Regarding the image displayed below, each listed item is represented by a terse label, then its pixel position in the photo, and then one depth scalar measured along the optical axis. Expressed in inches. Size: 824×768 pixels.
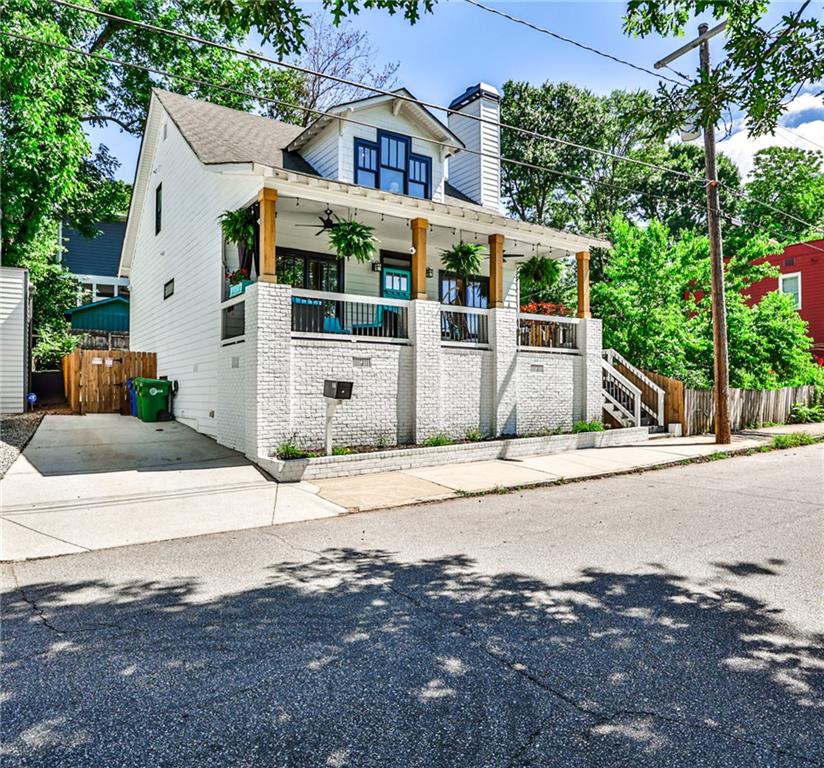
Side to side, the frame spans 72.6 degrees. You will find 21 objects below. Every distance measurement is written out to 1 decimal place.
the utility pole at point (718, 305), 522.0
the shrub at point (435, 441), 449.4
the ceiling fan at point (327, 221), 473.4
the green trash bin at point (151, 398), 562.6
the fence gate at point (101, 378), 608.4
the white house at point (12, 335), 577.9
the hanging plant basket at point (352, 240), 436.8
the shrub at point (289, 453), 379.9
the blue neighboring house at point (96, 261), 1126.4
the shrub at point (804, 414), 722.2
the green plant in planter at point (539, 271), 597.6
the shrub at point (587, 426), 536.1
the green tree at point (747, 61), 197.0
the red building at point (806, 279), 914.1
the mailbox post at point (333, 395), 393.0
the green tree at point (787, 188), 1200.2
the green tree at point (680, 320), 650.8
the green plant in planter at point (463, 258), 531.2
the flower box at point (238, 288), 436.3
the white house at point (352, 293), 407.8
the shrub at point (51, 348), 798.5
